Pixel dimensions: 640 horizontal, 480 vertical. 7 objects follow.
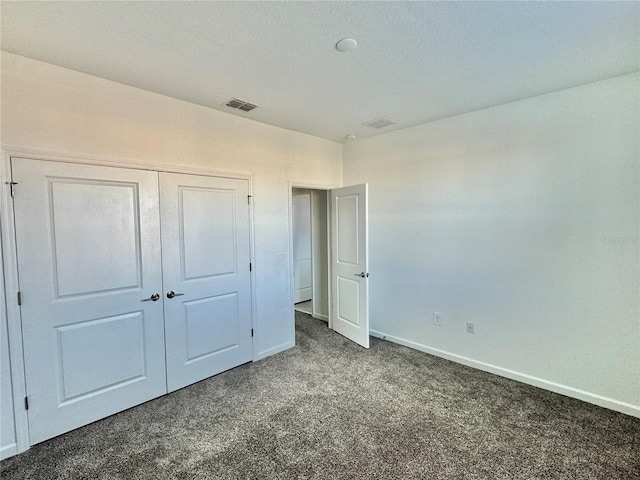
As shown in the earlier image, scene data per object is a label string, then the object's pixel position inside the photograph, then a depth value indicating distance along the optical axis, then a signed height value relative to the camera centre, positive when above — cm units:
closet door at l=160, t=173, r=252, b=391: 280 -49
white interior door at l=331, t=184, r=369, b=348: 372 -53
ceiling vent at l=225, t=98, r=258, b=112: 283 +118
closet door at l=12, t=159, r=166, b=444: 213 -49
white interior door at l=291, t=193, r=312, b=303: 599 -46
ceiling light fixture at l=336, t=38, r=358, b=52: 188 +115
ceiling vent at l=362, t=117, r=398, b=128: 338 +117
